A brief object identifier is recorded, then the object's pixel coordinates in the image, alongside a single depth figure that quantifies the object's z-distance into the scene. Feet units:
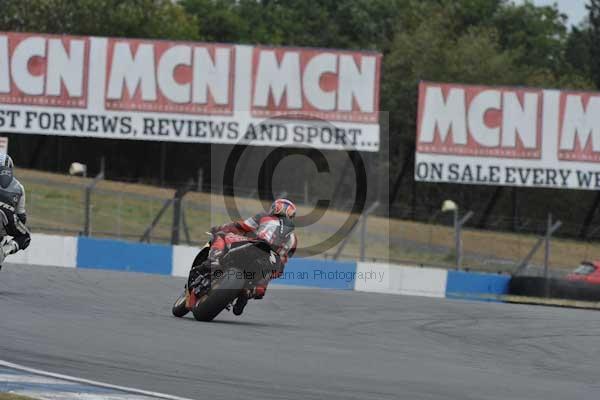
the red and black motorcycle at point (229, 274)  41.96
